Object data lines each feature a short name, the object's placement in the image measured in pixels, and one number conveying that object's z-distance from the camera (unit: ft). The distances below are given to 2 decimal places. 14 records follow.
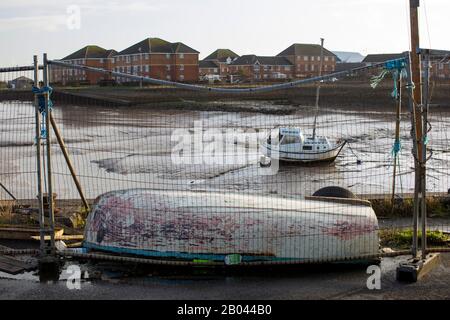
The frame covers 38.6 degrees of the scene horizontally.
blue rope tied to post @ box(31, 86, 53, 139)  25.20
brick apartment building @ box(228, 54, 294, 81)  352.61
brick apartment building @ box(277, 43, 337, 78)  372.38
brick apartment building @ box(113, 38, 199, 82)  310.04
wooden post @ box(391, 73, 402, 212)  27.77
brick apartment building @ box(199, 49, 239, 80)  368.27
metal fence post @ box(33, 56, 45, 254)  24.99
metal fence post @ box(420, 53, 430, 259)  23.90
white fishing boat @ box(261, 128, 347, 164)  83.82
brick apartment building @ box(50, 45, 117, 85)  334.85
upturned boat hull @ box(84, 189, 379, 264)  25.25
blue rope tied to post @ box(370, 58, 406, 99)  25.16
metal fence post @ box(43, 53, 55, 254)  25.08
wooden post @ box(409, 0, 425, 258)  24.56
